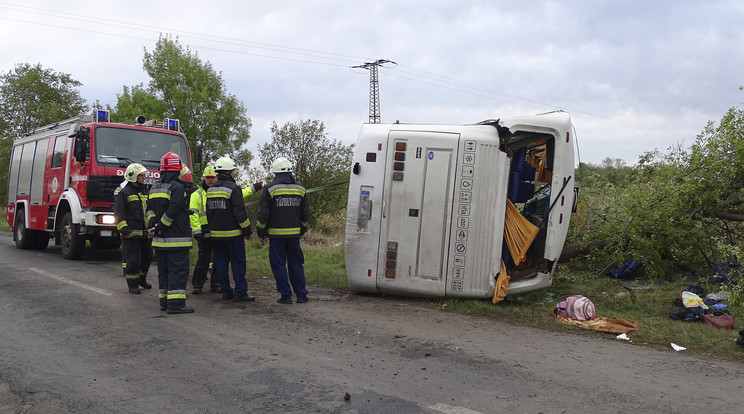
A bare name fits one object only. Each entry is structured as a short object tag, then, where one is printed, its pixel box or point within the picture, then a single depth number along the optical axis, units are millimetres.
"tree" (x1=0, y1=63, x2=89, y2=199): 31484
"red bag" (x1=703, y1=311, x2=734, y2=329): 6266
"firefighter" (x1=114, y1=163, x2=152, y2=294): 8125
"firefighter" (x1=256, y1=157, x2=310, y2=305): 7582
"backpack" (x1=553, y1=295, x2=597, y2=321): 6641
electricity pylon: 35594
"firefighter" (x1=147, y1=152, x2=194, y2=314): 7012
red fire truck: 10773
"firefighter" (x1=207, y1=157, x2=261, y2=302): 7582
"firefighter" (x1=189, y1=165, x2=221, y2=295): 8180
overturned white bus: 7379
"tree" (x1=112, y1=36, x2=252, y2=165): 21375
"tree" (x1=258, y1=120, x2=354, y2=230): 17016
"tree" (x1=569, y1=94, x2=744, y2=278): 7895
